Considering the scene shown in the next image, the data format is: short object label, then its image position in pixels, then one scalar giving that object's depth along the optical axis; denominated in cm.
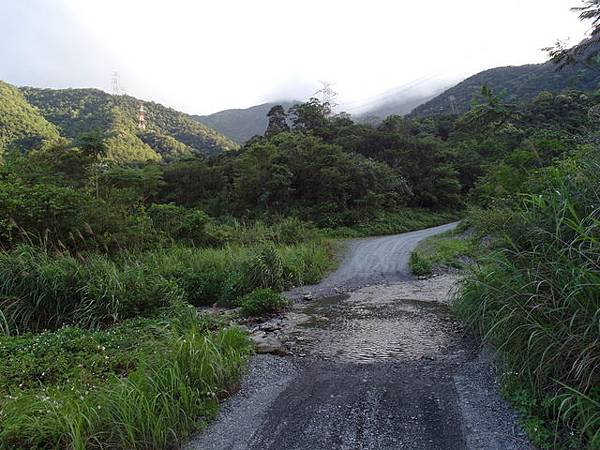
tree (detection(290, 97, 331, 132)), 3419
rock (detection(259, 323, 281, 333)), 586
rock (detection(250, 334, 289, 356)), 484
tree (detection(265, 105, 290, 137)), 3719
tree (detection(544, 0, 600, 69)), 891
